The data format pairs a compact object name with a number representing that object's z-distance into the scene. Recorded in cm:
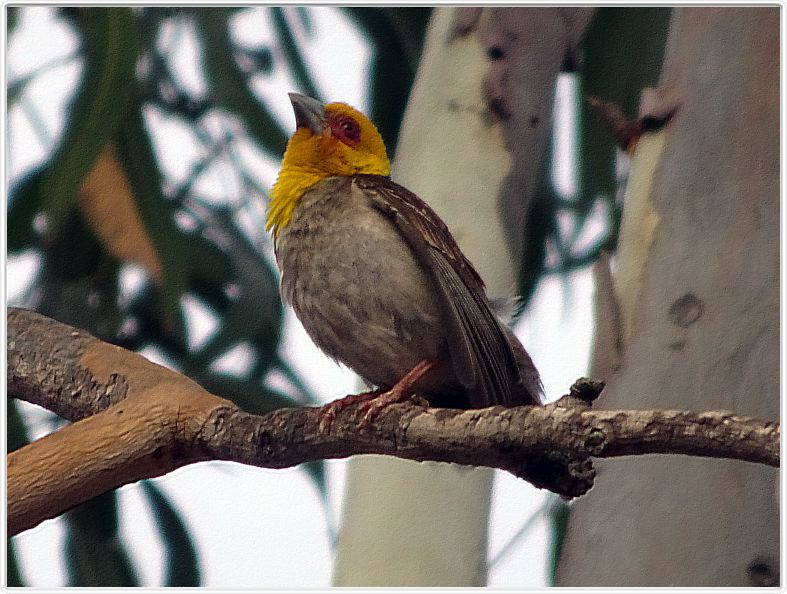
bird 541
